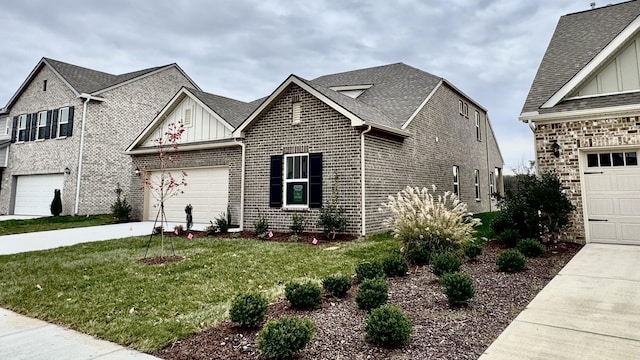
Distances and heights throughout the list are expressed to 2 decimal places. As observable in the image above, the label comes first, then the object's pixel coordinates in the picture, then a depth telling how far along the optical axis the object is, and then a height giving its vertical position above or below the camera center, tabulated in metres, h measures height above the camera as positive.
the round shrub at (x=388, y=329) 3.00 -1.03
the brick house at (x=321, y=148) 10.45 +2.06
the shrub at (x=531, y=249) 6.79 -0.81
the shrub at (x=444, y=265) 5.27 -0.86
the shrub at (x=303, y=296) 4.07 -1.01
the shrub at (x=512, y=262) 5.61 -0.88
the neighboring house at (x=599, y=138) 7.88 +1.55
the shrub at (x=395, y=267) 5.61 -0.94
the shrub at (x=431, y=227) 6.82 -0.39
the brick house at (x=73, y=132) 18.16 +4.06
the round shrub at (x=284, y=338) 2.79 -1.04
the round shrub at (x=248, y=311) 3.47 -1.01
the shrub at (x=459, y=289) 4.02 -0.93
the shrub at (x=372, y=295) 3.96 -0.99
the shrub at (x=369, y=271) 5.20 -0.93
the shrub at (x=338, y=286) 4.55 -1.00
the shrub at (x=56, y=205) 17.47 +0.13
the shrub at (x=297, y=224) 10.42 -0.50
